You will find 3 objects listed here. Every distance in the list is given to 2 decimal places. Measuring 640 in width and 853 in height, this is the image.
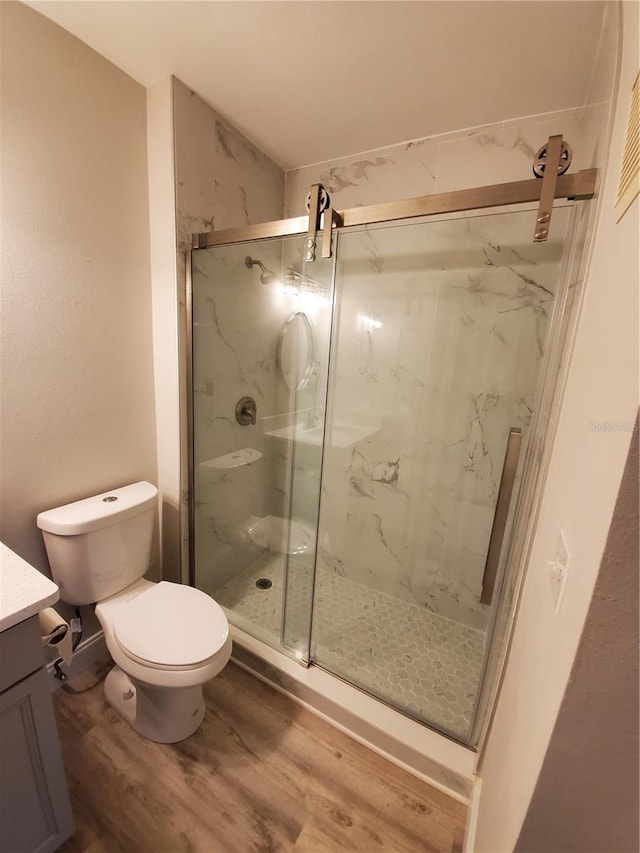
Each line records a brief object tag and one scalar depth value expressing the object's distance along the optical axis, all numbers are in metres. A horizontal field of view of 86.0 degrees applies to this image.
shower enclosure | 1.54
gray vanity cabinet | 0.79
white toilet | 1.12
